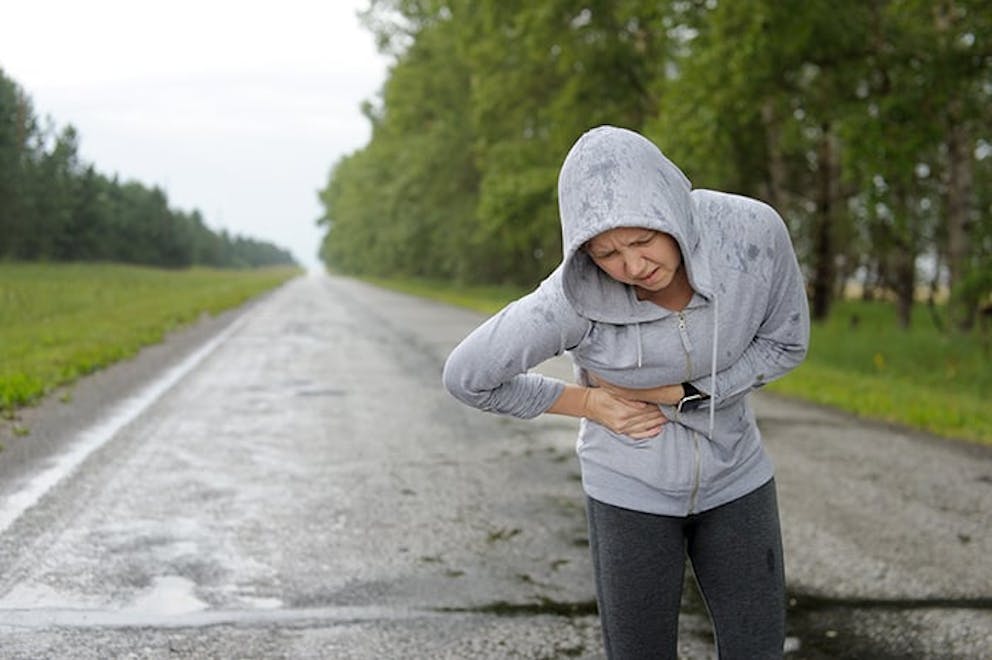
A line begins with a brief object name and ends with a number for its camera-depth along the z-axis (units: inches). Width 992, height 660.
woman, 90.6
